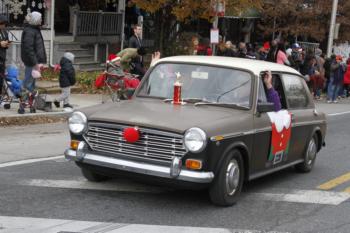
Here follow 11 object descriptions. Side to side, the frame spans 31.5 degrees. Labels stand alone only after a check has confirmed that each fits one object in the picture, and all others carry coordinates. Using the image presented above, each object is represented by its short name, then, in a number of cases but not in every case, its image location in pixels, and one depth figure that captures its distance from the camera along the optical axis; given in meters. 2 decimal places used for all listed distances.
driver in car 7.68
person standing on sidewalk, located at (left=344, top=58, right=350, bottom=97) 23.78
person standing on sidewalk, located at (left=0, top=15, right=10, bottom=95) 12.35
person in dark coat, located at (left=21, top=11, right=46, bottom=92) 12.24
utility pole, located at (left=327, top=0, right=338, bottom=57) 27.83
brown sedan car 6.25
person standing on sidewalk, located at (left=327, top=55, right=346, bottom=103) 22.61
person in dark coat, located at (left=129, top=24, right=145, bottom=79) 14.16
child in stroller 12.58
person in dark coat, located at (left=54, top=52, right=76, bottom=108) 13.16
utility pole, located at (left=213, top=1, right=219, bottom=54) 19.16
